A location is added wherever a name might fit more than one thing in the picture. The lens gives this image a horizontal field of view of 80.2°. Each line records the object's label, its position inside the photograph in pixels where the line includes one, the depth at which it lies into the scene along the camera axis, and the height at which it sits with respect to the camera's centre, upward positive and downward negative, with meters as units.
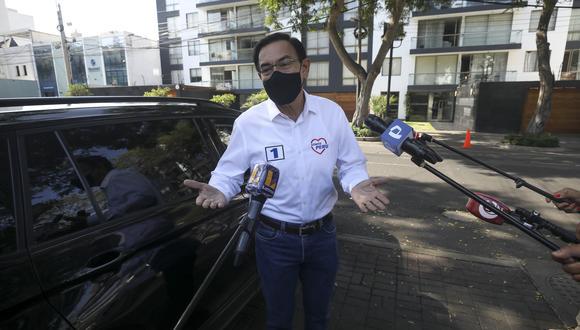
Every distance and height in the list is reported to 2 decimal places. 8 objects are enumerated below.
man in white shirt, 1.89 -0.46
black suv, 1.37 -0.63
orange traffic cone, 13.34 -2.32
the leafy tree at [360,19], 13.01 +2.64
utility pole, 20.89 +2.64
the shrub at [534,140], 12.91 -2.20
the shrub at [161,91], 23.12 -0.36
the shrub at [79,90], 24.21 -0.24
